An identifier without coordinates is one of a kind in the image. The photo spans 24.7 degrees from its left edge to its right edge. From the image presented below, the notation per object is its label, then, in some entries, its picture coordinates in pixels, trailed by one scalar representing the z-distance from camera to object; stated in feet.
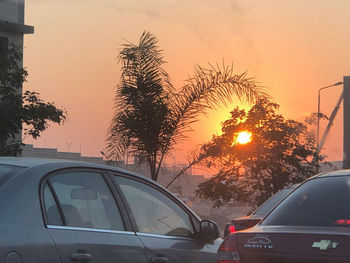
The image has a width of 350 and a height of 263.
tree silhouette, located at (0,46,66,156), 62.54
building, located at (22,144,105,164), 329.31
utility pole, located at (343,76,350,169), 217.07
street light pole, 161.27
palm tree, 54.13
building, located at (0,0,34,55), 89.86
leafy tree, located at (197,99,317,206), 115.25
